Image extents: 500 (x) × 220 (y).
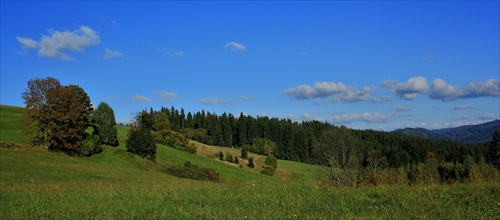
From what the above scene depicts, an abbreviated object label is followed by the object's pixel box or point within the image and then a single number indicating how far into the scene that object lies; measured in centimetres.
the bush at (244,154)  10281
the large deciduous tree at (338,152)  4994
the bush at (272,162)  9309
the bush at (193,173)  5500
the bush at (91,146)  5209
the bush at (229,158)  9229
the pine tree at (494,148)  8090
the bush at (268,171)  8146
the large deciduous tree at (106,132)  6259
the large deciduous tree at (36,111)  4809
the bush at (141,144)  5975
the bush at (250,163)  9231
